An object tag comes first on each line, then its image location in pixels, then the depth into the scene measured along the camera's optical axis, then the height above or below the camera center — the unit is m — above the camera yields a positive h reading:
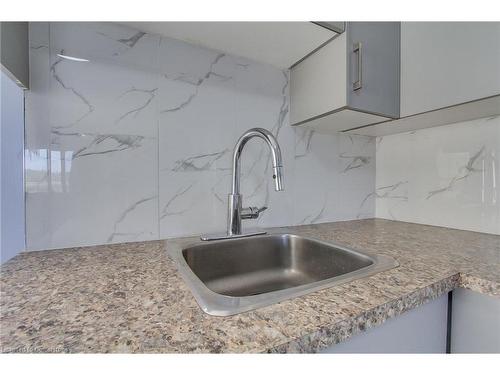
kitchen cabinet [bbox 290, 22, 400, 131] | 0.86 +0.40
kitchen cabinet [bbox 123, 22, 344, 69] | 0.80 +0.52
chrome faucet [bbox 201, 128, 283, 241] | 0.87 -0.07
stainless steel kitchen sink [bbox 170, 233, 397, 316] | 0.77 -0.29
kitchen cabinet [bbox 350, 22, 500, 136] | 0.77 +0.39
